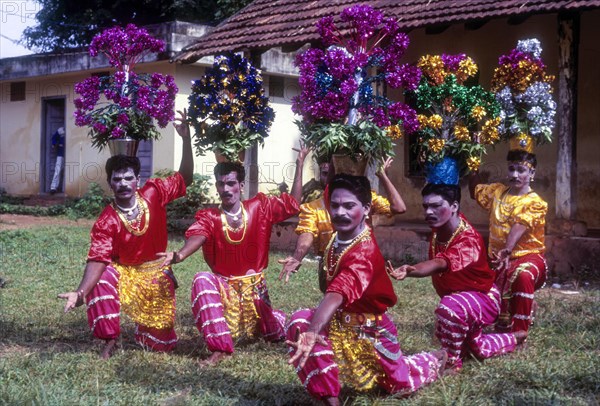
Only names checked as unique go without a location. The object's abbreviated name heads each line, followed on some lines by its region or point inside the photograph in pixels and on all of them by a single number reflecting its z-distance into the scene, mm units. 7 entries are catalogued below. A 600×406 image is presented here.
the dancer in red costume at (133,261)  6023
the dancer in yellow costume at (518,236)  6402
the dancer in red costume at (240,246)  6285
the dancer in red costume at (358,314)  4633
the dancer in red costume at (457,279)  5484
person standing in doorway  19000
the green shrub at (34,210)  17656
